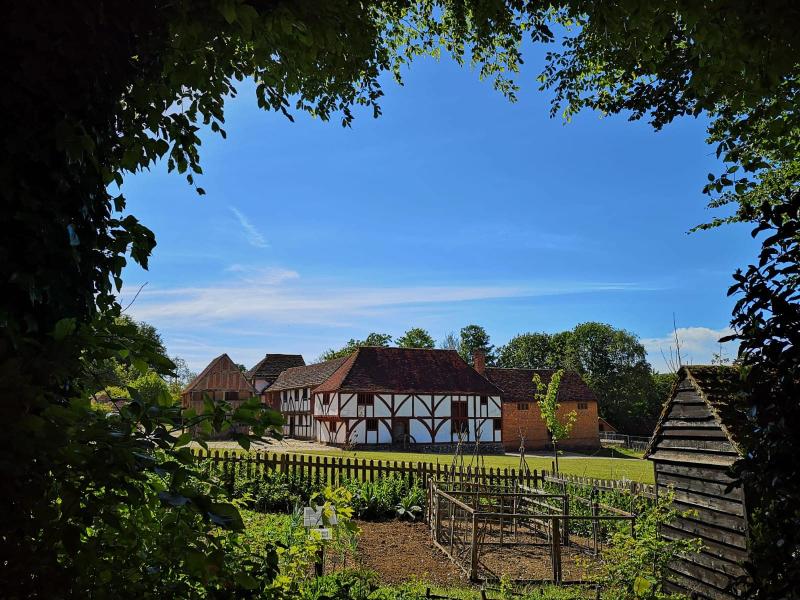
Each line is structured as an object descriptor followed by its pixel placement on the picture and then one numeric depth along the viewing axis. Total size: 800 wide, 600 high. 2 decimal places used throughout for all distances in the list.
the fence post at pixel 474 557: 8.84
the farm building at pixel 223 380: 45.22
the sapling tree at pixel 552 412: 20.86
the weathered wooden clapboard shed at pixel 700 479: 7.48
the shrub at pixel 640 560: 5.91
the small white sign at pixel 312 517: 5.72
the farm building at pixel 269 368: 57.88
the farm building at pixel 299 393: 44.53
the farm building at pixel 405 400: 37.28
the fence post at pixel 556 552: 8.89
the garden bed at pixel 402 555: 9.22
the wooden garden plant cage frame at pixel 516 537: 9.11
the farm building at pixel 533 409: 45.78
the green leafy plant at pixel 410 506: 14.16
